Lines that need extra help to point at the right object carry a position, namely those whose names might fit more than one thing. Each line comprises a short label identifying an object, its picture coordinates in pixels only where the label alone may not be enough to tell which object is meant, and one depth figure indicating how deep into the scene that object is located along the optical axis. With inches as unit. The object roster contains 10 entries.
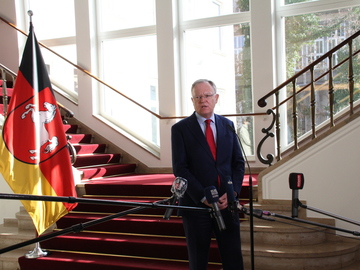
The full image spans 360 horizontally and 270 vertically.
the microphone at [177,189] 76.0
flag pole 179.8
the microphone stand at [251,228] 87.8
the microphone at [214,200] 79.7
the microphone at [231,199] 87.0
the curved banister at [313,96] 176.2
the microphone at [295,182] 95.6
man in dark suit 106.9
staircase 160.6
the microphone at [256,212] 81.7
